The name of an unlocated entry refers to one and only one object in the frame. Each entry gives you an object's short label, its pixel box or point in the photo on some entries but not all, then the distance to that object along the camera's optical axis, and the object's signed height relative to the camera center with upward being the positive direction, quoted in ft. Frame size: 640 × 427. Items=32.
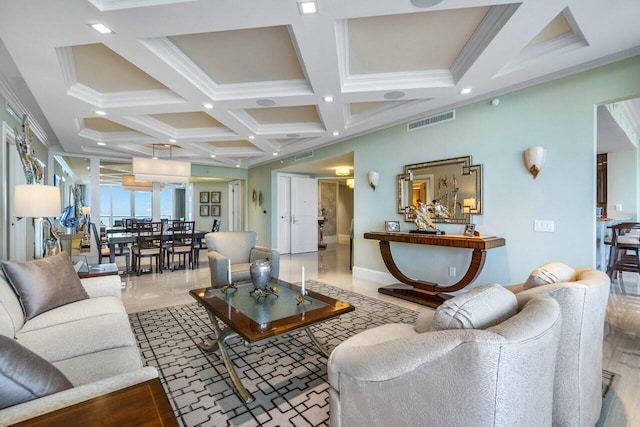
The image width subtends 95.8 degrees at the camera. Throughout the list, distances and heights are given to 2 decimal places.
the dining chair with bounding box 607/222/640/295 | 12.82 -2.04
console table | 10.67 -2.11
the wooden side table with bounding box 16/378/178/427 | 2.63 -1.94
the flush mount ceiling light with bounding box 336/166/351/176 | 23.21 +3.29
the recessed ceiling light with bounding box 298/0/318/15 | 6.09 +4.39
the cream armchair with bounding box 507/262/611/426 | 4.48 -2.18
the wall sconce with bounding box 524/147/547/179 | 10.11 +1.83
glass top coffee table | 5.84 -2.35
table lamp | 8.64 +0.32
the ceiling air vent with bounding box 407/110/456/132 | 12.80 +4.21
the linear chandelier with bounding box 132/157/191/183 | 17.70 +2.62
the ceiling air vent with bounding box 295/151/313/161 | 21.13 +4.19
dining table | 16.26 -1.62
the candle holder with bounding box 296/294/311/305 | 7.28 -2.28
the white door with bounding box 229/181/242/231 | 31.68 +0.46
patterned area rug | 5.53 -3.85
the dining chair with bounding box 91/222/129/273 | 16.91 -2.24
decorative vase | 7.89 -1.71
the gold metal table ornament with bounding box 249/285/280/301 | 8.02 -2.29
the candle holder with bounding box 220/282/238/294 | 8.30 -2.25
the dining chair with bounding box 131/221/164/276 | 16.90 -2.15
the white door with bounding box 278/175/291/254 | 25.66 -0.27
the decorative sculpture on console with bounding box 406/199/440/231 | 12.95 -0.34
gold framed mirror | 12.22 +1.00
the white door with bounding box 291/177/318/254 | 26.35 -0.37
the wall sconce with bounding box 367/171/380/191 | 15.80 +1.81
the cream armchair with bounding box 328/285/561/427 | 2.86 -1.78
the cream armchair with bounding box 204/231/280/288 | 11.54 -1.91
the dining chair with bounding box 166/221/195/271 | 18.26 -1.80
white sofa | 3.36 -2.36
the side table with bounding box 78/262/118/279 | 9.04 -2.06
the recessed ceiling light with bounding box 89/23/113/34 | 6.71 +4.33
